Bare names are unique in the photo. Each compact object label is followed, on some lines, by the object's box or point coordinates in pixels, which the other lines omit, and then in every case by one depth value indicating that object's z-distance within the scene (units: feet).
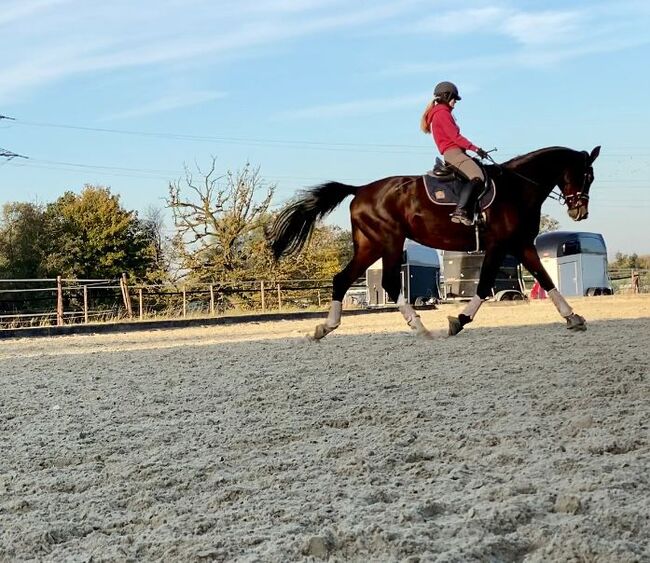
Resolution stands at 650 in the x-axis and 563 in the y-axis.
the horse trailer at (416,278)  120.37
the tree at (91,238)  164.34
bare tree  119.65
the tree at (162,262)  117.80
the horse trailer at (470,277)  114.73
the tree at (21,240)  156.04
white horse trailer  122.72
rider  30.89
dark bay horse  31.45
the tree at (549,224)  235.28
